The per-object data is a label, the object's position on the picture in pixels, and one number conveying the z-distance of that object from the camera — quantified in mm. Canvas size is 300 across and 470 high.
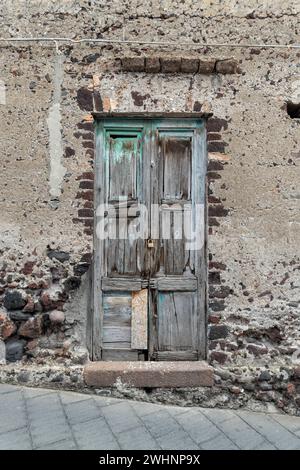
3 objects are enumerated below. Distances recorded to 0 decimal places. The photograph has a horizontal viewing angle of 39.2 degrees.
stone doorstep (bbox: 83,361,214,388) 3348
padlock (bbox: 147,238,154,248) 3605
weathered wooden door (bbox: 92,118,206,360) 3588
